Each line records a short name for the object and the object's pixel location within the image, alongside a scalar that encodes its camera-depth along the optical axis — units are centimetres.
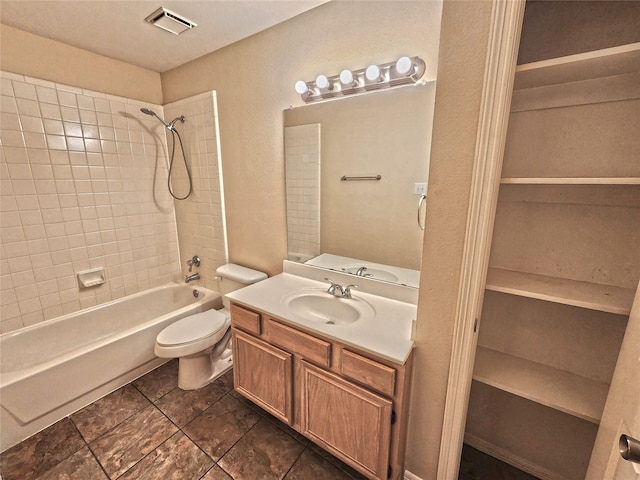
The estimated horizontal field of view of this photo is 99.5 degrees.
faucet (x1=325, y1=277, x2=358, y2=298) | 150
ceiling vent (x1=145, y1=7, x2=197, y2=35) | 154
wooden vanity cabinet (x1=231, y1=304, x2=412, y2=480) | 109
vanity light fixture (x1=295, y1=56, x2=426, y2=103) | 125
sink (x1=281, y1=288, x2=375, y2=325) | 143
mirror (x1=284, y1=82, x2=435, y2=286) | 136
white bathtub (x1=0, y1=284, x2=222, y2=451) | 152
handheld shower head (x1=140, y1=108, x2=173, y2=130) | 225
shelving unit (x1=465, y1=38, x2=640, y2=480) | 94
